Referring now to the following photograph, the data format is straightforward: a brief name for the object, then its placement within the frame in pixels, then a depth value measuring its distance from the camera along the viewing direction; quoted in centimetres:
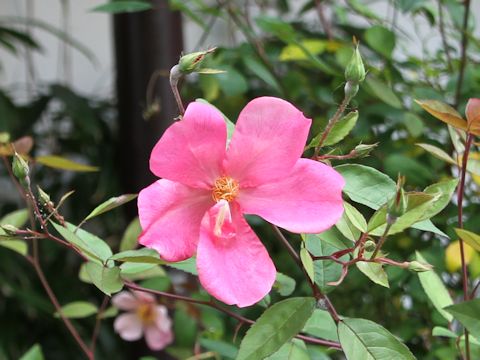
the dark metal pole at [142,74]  103
